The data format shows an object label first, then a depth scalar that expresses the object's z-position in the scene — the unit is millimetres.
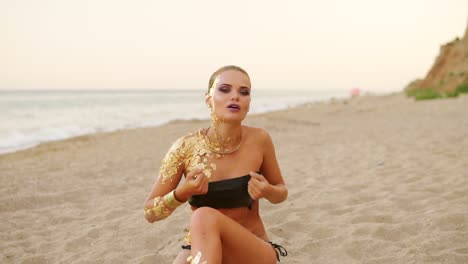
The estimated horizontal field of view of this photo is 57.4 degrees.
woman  2367
